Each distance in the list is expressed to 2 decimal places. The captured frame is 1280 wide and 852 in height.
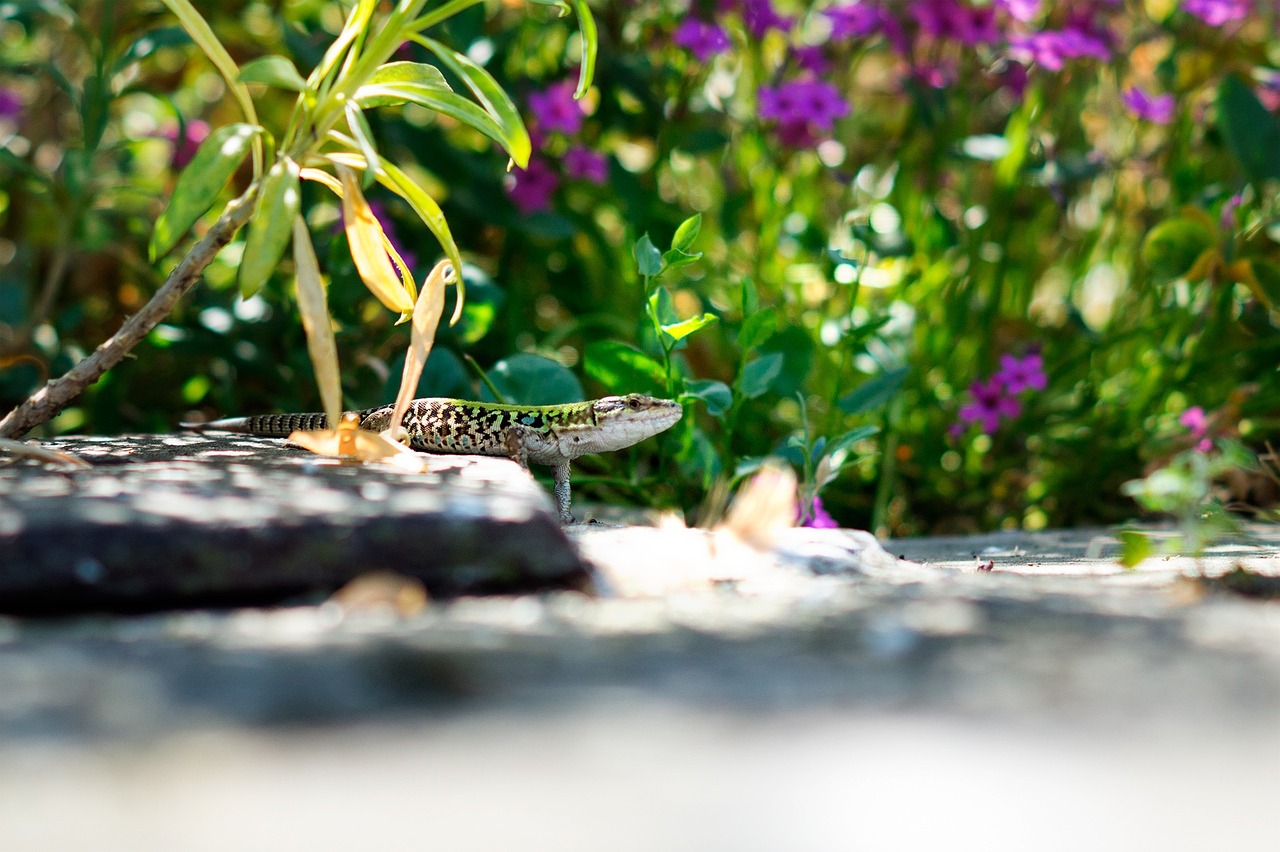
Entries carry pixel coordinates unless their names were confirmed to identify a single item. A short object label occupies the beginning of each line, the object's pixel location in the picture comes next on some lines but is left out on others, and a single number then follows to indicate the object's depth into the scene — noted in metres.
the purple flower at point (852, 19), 3.51
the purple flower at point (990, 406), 3.20
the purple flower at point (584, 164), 3.53
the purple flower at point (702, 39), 3.35
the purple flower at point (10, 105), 4.58
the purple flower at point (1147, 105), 3.63
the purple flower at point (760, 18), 3.56
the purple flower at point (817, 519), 2.56
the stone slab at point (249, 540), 1.36
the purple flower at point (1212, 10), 3.39
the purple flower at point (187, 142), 3.81
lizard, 2.53
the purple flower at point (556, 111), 3.38
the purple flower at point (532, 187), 3.38
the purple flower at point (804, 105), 3.42
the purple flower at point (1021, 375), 3.20
